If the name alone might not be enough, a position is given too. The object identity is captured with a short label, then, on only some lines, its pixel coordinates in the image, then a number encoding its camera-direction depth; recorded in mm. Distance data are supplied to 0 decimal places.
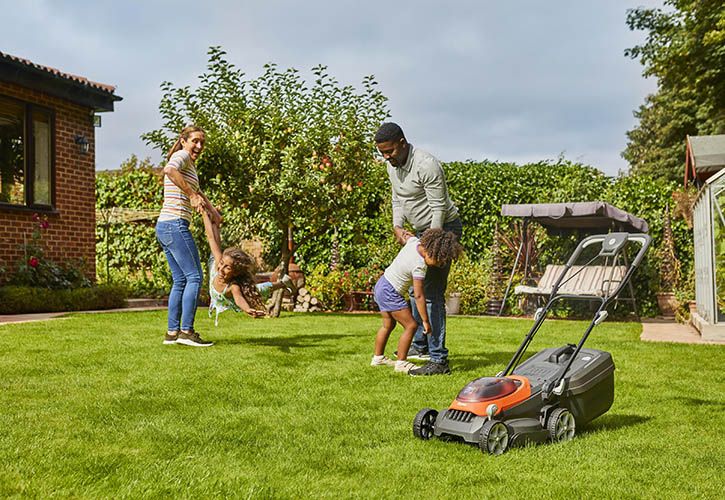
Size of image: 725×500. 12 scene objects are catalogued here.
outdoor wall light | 12492
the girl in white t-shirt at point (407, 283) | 5297
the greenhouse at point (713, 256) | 8422
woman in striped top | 6559
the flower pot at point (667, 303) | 12023
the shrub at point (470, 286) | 12953
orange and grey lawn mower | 3398
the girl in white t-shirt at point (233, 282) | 6316
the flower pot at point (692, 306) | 10406
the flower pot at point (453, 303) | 12562
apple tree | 10688
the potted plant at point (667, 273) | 12109
